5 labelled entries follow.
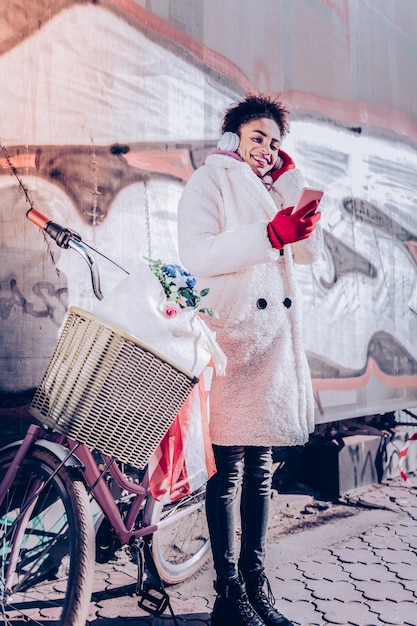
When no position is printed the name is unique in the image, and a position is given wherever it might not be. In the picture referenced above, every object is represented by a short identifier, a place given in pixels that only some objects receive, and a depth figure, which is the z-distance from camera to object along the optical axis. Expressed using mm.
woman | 2346
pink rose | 1957
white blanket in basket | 1916
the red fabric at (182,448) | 2055
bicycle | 1970
